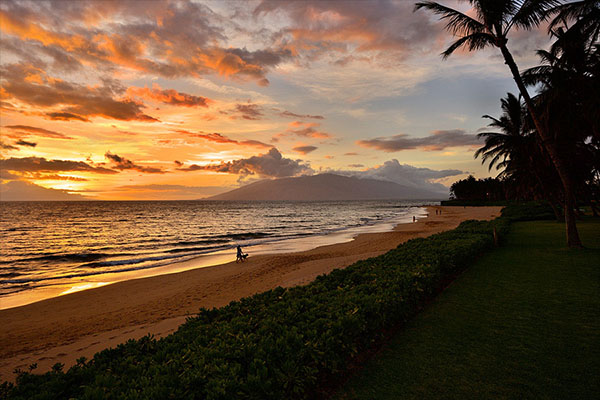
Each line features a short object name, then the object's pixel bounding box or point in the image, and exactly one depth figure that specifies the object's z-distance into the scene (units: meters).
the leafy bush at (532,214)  34.09
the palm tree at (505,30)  13.20
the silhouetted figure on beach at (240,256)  22.16
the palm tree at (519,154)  27.97
